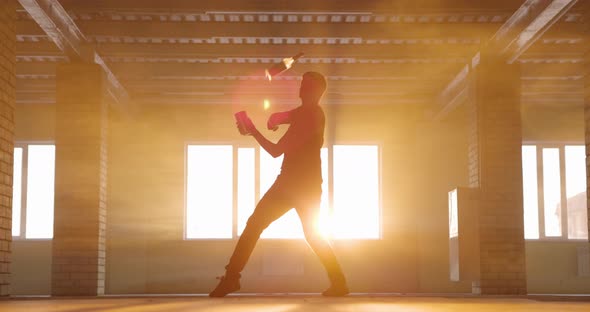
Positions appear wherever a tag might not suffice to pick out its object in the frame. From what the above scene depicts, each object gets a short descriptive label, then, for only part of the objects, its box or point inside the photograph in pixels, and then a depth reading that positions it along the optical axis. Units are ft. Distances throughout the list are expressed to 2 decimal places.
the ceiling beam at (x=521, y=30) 29.27
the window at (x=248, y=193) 51.16
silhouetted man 18.60
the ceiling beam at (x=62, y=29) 28.86
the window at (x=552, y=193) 52.03
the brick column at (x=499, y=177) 36.42
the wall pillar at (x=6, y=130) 22.98
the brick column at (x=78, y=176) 36.42
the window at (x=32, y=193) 50.75
